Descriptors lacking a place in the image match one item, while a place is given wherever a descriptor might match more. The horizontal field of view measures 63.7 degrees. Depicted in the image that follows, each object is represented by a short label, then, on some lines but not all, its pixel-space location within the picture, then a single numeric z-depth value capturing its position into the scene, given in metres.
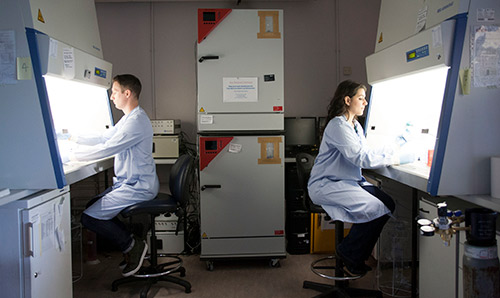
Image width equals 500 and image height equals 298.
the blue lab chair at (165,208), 2.48
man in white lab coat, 2.49
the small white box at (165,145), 3.50
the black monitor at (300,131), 3.81
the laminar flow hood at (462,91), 1.75
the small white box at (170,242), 3.38
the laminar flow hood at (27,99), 1.91
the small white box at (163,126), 3.51
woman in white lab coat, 2.18
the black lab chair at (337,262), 2.40
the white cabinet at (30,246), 1.78
